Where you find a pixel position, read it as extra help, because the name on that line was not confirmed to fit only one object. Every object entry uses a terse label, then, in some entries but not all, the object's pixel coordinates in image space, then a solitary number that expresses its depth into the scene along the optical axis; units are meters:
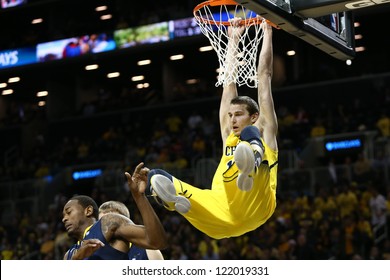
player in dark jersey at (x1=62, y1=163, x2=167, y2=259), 6.25
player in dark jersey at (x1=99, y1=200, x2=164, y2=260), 7.60
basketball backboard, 7.24
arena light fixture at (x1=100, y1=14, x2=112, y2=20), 33.03
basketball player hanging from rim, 7.41
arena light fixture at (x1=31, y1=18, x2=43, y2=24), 34.22
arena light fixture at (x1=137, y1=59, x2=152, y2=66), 31.38
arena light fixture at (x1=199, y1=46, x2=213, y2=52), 29.32
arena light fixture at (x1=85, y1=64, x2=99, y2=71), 31.88
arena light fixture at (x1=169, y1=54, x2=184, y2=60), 30.50
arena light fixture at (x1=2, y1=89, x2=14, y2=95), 34.84
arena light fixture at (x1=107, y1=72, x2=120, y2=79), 32.92
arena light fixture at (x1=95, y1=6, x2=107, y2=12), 33.25
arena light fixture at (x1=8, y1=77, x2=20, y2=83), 33.42
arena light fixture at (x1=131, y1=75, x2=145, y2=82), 32.94
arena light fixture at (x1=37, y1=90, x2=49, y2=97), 33.93
